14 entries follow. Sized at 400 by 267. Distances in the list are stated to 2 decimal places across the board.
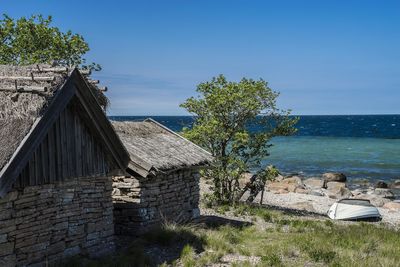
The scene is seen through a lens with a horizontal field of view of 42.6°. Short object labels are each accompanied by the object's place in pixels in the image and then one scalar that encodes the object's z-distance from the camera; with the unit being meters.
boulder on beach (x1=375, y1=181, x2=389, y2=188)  40.28
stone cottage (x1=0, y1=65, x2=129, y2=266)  10.30
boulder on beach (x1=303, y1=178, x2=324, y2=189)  41.17
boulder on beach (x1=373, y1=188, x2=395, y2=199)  36.08
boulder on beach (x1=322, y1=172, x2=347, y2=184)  43.12
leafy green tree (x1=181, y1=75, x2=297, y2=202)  22.50
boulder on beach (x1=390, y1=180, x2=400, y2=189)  41.12
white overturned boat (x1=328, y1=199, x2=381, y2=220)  24.22
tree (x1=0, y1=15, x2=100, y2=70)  21.61
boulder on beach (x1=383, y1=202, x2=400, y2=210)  31.73
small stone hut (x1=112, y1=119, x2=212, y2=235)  15.42
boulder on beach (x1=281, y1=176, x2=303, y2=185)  40.47
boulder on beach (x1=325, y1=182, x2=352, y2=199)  36.41
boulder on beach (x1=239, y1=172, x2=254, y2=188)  33.73
